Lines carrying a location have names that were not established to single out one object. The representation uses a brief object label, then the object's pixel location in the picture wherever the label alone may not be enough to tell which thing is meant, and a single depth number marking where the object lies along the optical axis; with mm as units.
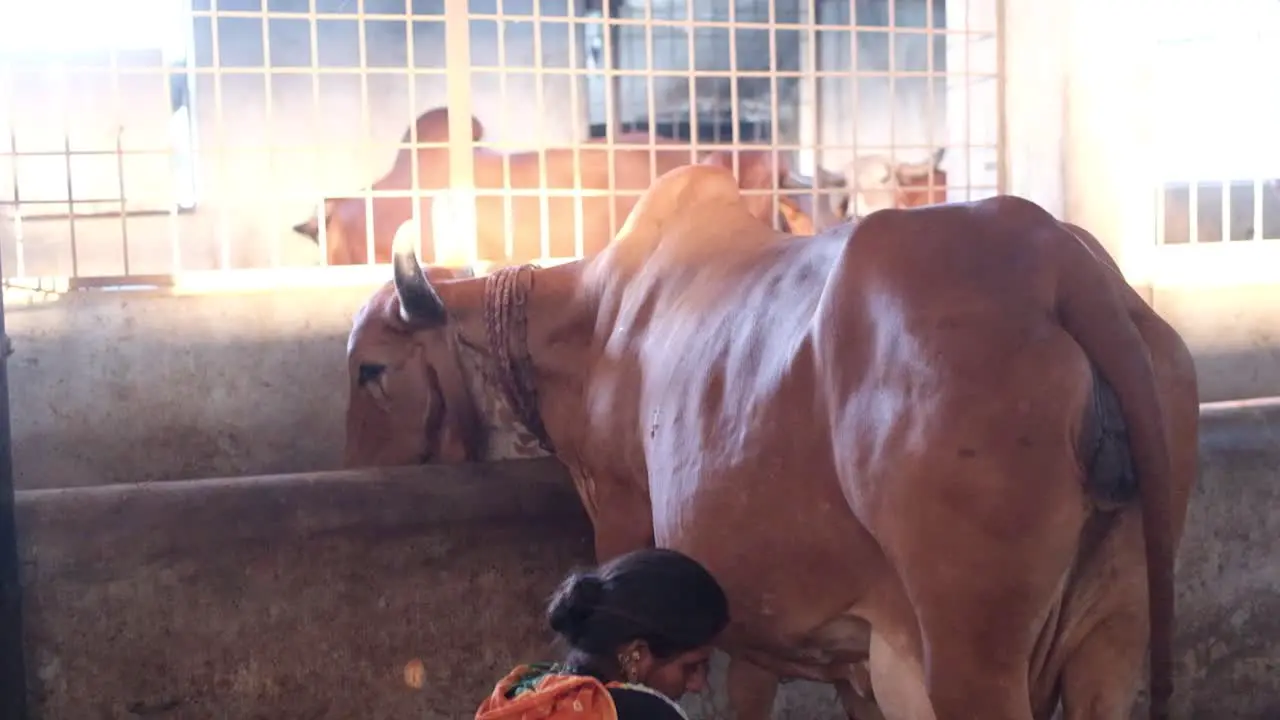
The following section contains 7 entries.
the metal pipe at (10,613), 2844
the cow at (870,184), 6254
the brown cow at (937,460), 1772
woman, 1826
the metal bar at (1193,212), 4645
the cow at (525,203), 5398
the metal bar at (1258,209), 4738
